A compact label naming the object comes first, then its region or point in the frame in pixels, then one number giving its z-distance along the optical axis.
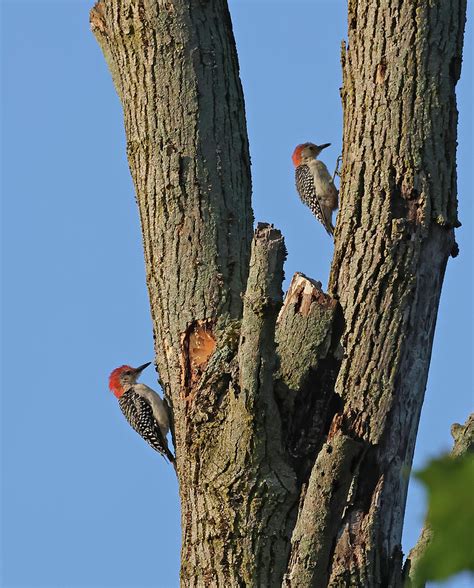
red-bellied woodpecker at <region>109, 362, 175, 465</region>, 17.26
